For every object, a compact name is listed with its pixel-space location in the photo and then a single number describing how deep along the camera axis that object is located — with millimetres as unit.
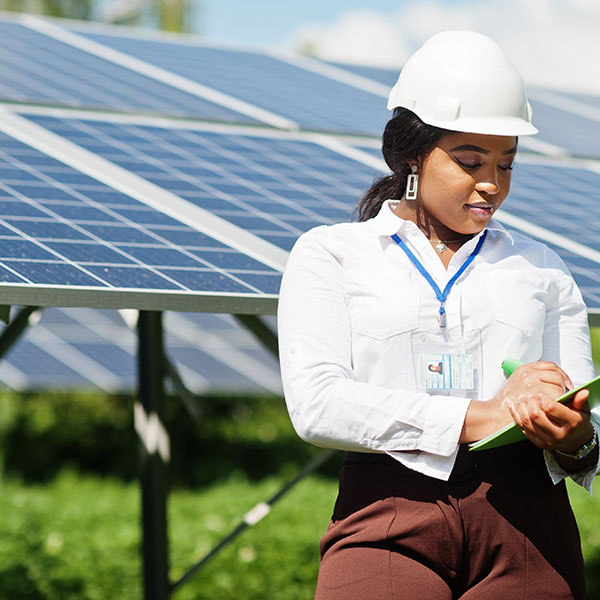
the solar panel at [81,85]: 10462
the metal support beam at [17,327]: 9528
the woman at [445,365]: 4515
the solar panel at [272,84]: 11521
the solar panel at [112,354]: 16657
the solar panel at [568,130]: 12079
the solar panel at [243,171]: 7978
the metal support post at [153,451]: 10041
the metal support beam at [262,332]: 8609
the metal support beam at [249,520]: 9423
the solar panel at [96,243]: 6210
